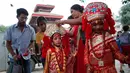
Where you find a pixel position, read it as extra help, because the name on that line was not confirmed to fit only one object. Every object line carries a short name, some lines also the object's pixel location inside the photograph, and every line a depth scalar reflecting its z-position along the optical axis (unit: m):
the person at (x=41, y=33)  2.02
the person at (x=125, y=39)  3.50
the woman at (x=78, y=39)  1.96
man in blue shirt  2.34
